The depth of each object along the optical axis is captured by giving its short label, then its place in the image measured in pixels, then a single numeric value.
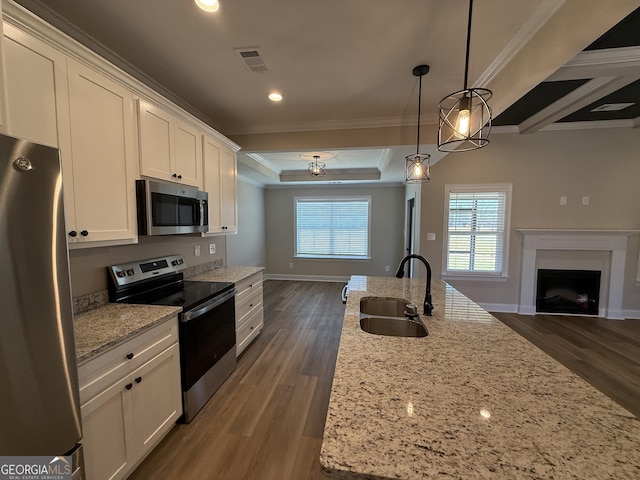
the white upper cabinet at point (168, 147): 1.91
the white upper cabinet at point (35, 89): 1.15
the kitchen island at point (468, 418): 0.63
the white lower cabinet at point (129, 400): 1.26
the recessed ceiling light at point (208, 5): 1.48
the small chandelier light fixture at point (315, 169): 4.52
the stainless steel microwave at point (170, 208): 1.89
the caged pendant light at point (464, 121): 1.32
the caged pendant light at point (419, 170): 2.62
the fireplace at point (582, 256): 3.93
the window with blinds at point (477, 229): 4.22
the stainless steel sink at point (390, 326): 1.62
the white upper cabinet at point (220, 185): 2.75
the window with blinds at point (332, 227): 6.73
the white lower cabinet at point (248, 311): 2.83
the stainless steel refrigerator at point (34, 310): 0.87
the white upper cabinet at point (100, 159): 1.43
